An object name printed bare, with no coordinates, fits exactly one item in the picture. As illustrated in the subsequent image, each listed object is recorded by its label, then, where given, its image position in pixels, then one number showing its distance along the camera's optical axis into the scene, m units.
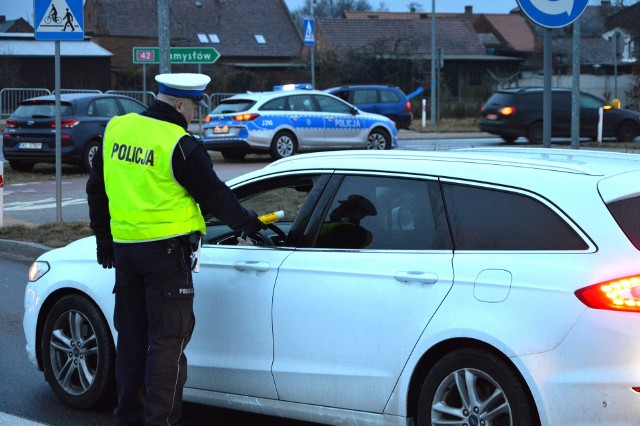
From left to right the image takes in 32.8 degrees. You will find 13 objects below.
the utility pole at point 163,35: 11.50
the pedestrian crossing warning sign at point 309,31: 29.03
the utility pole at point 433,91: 41.41
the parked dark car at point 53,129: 20.55
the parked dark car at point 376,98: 34.16
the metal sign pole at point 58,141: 12.45
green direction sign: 17.27
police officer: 4.96
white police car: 22.89
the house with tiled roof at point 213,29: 66.38
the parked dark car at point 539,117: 28.39
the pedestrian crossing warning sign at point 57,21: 12.36
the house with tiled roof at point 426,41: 64.62
